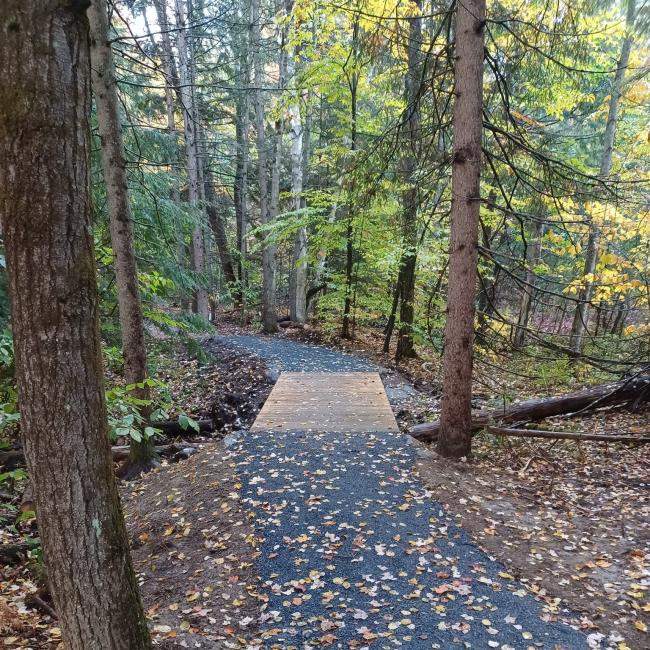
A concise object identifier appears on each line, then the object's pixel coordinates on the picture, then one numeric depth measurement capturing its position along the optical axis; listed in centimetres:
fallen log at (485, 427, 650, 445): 543
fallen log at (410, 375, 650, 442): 676
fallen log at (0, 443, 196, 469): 574
